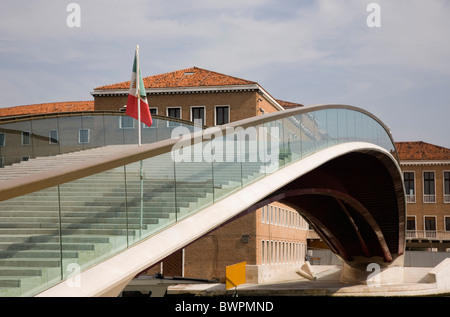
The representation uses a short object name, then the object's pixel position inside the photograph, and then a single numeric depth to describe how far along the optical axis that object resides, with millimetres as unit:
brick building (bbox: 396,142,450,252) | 53656
